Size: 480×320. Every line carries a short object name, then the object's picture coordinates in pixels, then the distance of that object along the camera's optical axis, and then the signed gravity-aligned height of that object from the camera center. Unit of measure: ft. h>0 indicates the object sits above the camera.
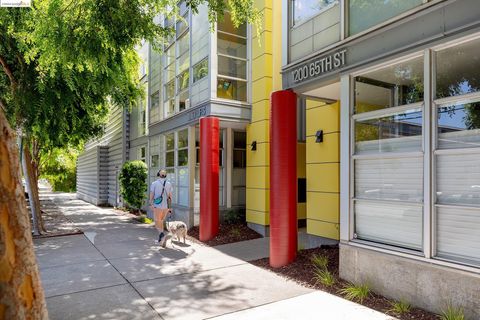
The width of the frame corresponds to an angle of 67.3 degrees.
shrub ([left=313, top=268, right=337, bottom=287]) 18.40 -5.78
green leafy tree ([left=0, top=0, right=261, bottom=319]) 5.93 +7.32
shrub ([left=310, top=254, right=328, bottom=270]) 20.65 -5.55
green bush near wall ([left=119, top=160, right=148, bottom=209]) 47.85 -2.14
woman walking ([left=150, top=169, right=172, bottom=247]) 30.09 -2.51
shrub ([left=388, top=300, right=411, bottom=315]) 14.98 -5.90
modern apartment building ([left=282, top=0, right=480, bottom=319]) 14.06 +1.31
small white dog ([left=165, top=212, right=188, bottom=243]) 28.78 -4.94
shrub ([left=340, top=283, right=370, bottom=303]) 16.57 -5.85
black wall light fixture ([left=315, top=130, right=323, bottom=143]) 26.35 +2.28
